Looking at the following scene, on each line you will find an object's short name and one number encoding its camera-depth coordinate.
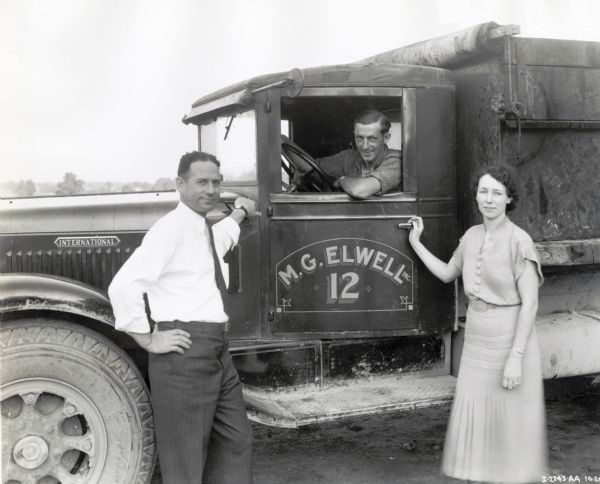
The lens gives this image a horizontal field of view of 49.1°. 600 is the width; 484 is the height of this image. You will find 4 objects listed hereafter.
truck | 2.76
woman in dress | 2.73
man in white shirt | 2.34
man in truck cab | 3.05
